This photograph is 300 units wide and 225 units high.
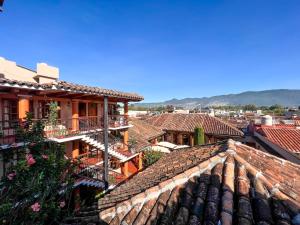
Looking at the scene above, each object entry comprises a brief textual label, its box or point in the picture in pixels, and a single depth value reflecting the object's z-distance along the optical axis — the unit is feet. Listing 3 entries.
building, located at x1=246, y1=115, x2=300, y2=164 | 41.57
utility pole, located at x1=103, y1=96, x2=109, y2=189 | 38.73
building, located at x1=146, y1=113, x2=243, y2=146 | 98.82
